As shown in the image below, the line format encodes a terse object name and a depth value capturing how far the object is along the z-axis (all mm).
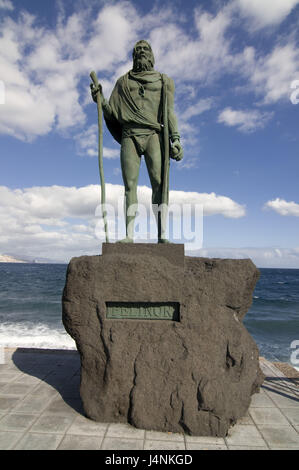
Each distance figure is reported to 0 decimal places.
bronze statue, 4184
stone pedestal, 3305
